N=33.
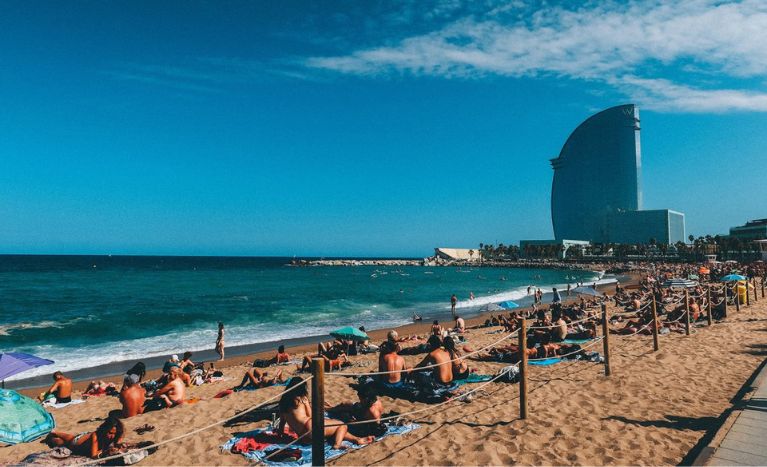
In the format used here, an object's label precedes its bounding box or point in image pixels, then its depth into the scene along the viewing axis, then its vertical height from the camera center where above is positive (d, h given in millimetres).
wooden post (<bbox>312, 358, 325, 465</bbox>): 3707 -1520
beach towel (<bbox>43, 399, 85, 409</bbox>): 8953 -3204
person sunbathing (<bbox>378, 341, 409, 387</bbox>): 7555 -2058
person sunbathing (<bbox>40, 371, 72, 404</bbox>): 9203 -2987
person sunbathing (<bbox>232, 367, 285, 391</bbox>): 9435 -2886
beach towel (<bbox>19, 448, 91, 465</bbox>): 5238 -2567
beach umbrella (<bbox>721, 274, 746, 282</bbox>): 19953 -1396
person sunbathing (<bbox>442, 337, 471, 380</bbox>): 7984 -2187
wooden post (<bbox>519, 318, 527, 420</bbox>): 5733 -1633
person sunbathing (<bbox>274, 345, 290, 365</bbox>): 12344 -3075
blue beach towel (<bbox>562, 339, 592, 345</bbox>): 11992 -2602
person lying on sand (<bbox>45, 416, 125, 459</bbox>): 5492 -2446
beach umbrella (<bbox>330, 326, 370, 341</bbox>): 13211 -2562
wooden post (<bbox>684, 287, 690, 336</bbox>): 11018 -1990
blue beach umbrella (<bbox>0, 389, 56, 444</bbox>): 5988 -2431
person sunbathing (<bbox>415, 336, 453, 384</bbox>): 7355 -2020
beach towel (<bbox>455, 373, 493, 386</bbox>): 7852 -2408
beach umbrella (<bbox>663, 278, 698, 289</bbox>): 27725 -2330
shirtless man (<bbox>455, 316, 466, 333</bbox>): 16625 -2929
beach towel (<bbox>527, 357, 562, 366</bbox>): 9047 -2385
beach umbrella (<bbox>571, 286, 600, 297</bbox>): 22341 -2224
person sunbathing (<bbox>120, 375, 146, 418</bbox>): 7590 -2595
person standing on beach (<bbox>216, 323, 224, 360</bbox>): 14000 -3051
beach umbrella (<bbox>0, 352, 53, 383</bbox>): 8055 -2152
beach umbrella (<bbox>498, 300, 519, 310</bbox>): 20291 -2639
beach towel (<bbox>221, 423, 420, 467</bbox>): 4977 -2410
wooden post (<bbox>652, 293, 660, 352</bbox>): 9216 -1813
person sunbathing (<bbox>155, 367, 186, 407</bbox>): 8047 -2679
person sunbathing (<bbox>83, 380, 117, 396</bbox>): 9977 -3214
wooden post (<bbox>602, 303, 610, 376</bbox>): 7608 -1628
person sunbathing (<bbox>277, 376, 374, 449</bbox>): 5184 -2111
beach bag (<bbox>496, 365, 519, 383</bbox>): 7801 -2319
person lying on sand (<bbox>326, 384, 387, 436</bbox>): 5516 -2190
